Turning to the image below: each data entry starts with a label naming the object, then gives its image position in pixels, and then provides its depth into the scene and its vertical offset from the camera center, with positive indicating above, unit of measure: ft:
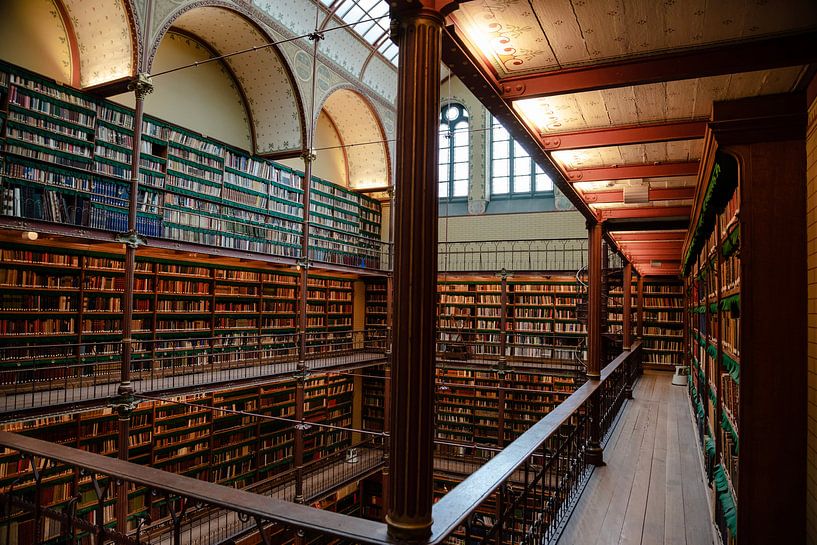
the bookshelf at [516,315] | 36.06 -0.96
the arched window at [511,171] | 42.19 +11.12
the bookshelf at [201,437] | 20.76 -7.41
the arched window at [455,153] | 44.83 +13.17
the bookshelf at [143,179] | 19.52 +5.86
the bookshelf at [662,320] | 37.09 -1.12
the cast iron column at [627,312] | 28.12 -0.45
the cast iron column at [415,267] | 4.90 +0.33
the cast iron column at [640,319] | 33.81 -0.99
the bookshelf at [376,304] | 41.96 -0.35
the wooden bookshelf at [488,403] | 36.17 -7.45
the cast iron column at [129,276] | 19.20 +0.77
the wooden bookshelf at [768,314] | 6.51 -0.09
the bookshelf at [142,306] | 20.47 -0.53
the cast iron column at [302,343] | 25.36 -2.40
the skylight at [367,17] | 33.42 +19.47
